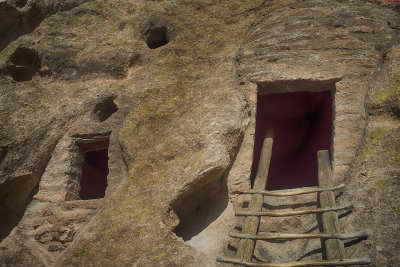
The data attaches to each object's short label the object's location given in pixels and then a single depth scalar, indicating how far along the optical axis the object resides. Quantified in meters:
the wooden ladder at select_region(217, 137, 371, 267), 2.92
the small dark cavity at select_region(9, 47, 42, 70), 5.42
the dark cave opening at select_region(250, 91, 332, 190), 6.54
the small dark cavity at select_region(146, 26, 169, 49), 5.60
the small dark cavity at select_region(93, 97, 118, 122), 4.84
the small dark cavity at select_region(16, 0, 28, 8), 6.73
